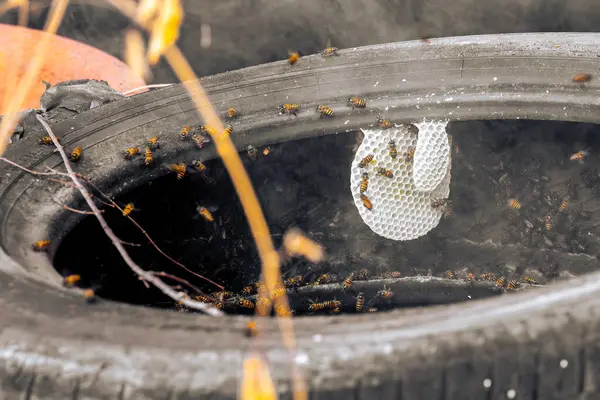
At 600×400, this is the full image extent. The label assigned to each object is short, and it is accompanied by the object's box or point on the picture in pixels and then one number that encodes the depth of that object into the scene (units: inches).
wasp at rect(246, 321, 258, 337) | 48.4
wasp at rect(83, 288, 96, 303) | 49.8
